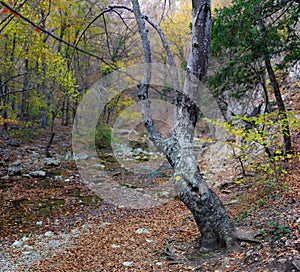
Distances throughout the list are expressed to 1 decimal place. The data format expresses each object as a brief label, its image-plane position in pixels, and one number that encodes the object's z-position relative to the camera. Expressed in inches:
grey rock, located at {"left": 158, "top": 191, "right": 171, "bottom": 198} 268.6
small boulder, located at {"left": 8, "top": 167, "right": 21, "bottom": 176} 304.0
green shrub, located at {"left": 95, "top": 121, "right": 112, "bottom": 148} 504.2
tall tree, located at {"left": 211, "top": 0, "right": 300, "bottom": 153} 163.8
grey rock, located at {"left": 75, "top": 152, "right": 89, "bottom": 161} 432.5
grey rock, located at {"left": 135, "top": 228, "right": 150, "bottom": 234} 171.8
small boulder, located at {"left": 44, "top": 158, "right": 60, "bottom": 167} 367.9
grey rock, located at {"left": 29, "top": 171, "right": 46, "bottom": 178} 309.7
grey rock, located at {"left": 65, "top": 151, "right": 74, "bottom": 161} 415.0
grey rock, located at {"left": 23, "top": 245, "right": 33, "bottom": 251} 155.8
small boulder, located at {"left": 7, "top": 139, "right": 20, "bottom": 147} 407.2
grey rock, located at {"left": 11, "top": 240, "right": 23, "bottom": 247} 159.6
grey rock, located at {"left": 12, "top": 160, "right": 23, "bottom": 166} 340.4
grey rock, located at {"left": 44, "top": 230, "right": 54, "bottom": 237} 175.3
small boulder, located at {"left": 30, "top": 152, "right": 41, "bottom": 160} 383.9
